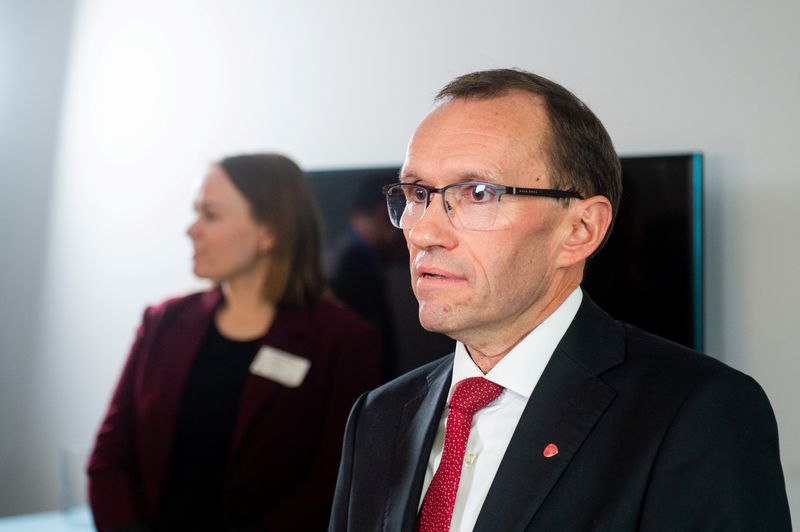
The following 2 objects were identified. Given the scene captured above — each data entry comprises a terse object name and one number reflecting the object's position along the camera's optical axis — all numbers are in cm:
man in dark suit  121
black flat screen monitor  237
